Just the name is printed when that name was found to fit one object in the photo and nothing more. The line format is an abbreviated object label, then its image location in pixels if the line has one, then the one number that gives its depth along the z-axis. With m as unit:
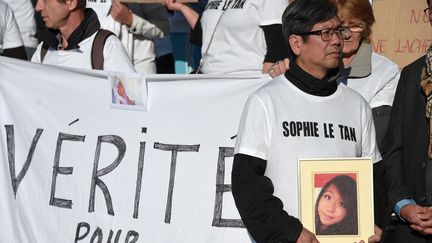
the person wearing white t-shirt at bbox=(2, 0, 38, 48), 11.27
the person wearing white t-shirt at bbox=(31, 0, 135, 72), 8.23
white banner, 7.44
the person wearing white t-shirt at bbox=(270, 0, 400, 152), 6.89
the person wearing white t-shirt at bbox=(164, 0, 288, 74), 7.84
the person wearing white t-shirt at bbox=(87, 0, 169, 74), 9.72
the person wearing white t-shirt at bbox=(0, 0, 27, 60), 10.11
